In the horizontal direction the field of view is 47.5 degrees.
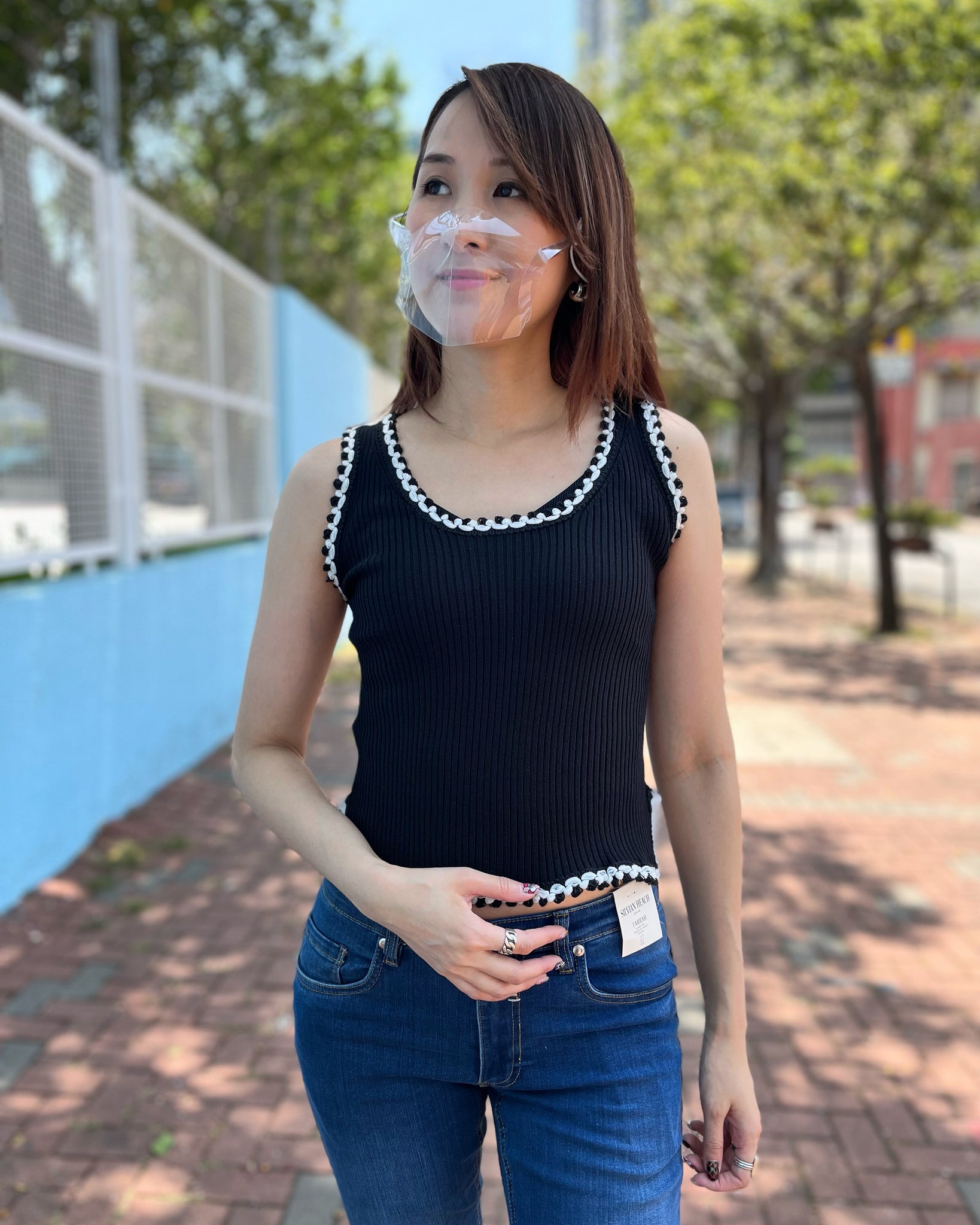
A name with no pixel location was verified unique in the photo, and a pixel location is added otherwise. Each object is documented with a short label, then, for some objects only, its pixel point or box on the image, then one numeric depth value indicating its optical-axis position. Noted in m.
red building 47.19
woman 1.22
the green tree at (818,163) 9.35
